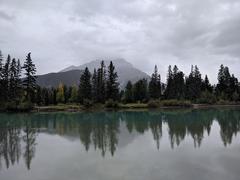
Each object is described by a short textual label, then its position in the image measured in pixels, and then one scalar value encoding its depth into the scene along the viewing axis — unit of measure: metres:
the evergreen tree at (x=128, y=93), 52.19
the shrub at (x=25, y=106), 36.13
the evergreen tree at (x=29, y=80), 41.19
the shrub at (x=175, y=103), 46.32
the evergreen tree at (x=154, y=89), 56.23
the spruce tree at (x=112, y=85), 47.50
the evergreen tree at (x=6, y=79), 41.50
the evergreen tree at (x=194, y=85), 57.92
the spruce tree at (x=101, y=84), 46.84
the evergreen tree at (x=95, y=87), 47.38
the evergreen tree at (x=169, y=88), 57.81
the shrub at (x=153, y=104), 45.02
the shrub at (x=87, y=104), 41.89
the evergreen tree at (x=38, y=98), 47.35
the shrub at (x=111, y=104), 42.22
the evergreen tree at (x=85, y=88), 48.10
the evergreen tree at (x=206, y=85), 63.14
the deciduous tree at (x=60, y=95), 52.45
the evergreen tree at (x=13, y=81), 42.69
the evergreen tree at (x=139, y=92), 52.80
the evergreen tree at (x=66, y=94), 53.49
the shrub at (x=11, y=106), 36.55
